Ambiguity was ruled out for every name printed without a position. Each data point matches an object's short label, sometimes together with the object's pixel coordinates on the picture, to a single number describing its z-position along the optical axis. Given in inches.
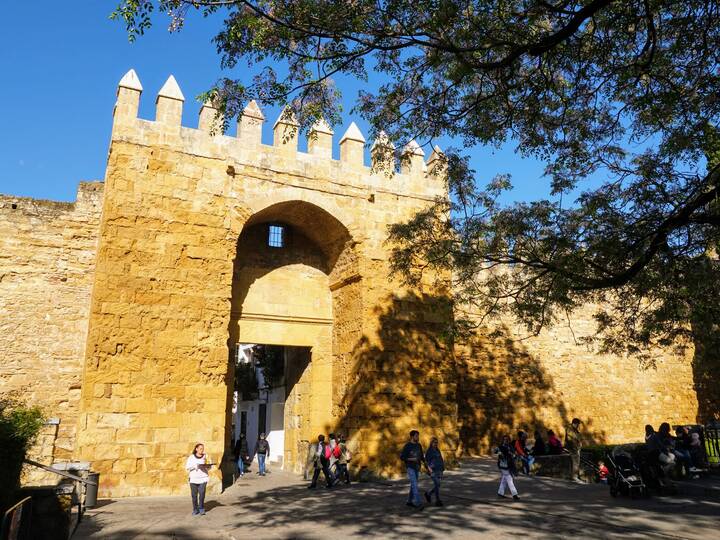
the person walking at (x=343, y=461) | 451.5
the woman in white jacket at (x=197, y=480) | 334.0
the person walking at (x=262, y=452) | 571.2
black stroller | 347.9
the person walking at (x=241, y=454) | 607.6
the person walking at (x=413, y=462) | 337.4
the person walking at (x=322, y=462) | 439.8
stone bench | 464.1
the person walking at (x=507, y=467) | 348.2
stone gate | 396.2
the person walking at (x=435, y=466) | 342.6
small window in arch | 545.0
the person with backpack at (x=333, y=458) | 447.8
